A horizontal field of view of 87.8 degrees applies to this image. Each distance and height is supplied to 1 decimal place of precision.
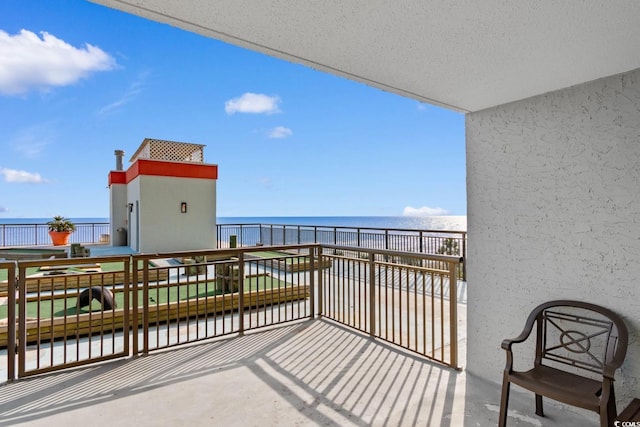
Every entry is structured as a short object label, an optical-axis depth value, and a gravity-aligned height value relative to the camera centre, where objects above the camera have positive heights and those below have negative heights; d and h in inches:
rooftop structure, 392.2 +27.6
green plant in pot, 448.8 -11.9
